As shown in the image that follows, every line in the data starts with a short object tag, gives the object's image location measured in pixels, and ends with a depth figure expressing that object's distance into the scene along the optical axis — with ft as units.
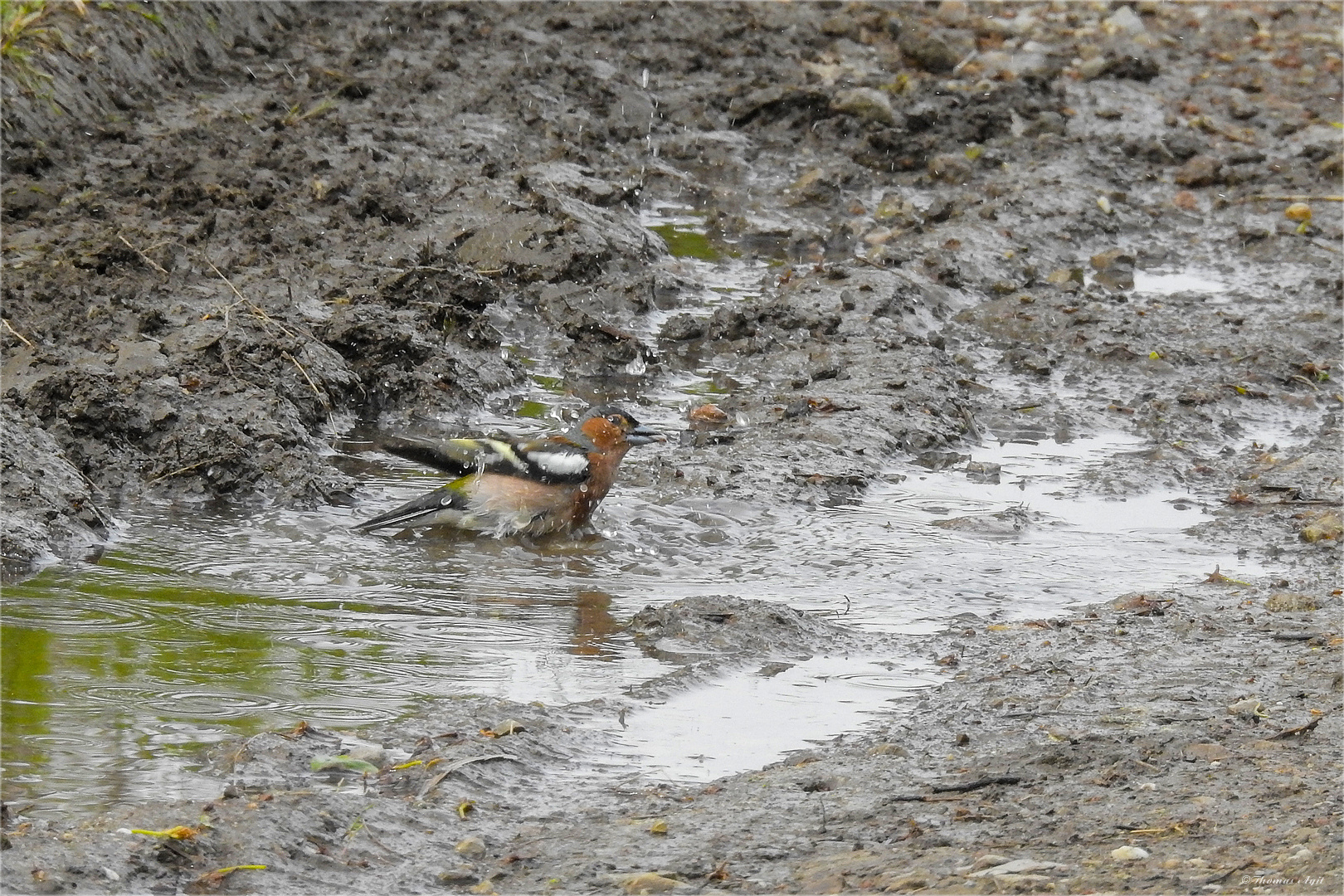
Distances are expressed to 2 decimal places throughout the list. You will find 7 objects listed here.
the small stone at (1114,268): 62.49
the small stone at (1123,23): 94.32
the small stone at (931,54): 82.74
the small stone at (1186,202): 71.46
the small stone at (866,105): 75.72
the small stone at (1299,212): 69.15
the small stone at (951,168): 71.26
